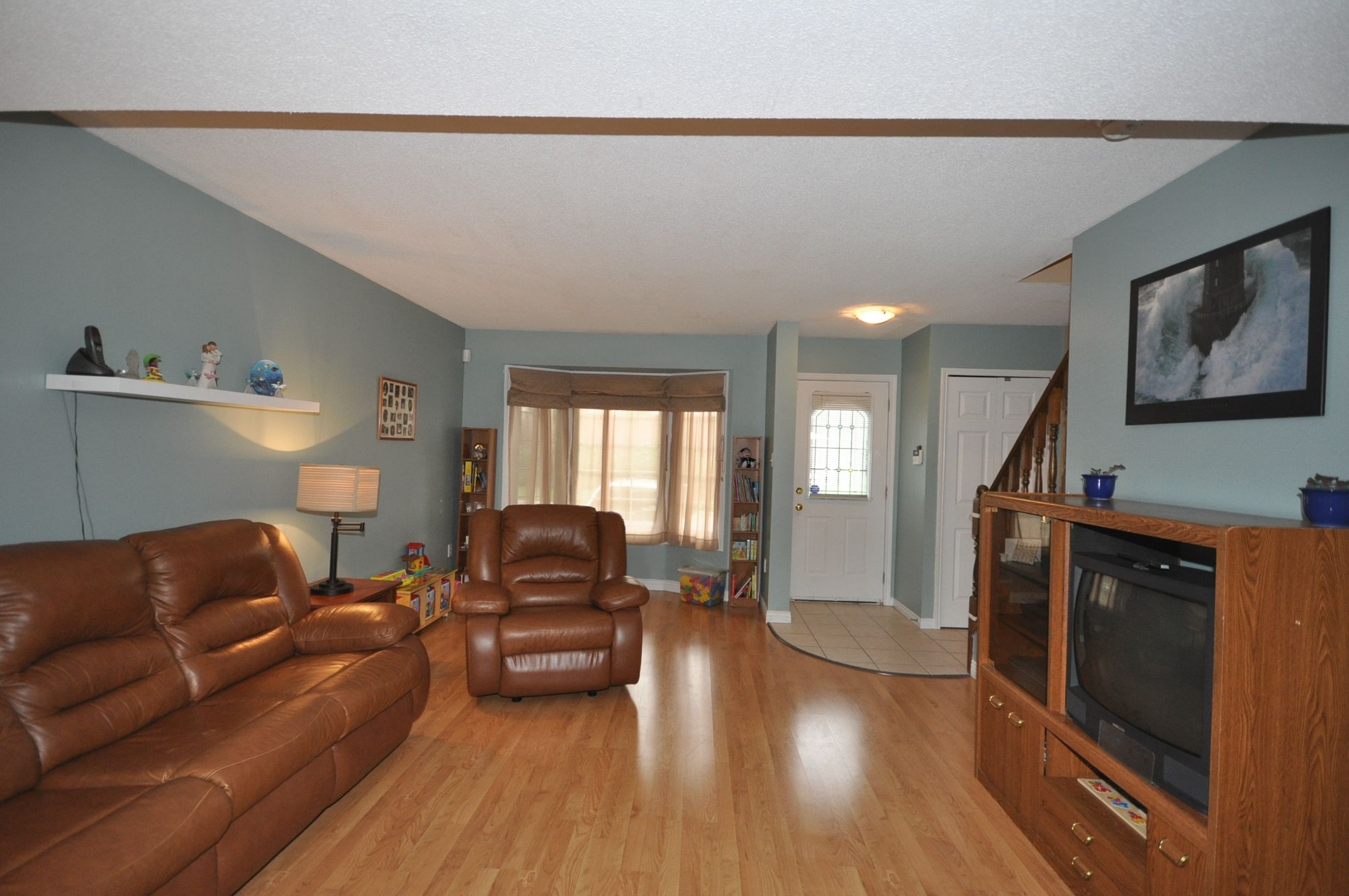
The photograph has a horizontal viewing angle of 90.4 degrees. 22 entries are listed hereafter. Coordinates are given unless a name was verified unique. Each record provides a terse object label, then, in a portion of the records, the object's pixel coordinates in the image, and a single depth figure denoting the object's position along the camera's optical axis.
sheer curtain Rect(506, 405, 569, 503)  6.16
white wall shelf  2.30
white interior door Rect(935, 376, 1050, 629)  5.40
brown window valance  6.17
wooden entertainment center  1.58
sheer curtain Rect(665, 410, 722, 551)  6.16
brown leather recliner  3.50
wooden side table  3.37
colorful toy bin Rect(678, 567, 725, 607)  5.85
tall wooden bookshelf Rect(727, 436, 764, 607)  5.89
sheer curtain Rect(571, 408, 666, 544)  6.43
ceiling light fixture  4.66
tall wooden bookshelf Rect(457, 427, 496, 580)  5.94
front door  6.15
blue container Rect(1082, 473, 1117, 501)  2.52
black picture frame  1.85
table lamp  3.55
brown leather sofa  1.61
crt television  1.71
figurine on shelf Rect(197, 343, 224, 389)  2.91
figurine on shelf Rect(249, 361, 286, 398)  3.24
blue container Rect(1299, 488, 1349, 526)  1.63
